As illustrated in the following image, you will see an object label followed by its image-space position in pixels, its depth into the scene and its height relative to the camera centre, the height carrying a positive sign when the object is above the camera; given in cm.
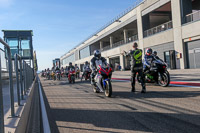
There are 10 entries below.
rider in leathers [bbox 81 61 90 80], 1740 +43
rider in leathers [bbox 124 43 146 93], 752 +33
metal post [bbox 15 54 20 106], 500 +0
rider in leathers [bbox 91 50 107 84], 802 +43
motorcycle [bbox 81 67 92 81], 1731 -15
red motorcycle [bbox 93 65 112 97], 701 -32
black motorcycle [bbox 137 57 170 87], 827 -23
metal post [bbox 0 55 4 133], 249 -53
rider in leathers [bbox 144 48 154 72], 877 +49
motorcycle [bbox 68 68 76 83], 1668 -27
